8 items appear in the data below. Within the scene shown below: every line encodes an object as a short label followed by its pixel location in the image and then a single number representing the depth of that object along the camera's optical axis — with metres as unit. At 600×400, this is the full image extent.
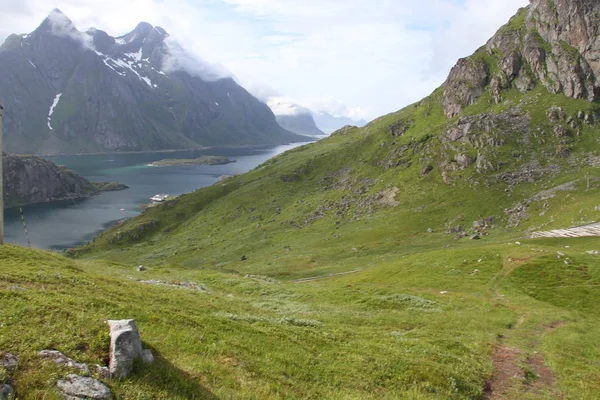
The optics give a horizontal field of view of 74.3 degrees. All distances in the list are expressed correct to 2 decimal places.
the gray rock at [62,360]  11.72
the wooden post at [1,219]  36.00
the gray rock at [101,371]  11.82
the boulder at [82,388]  10.72
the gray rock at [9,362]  10.96
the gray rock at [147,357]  13.14
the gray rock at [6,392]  10.01
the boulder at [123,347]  12.12
